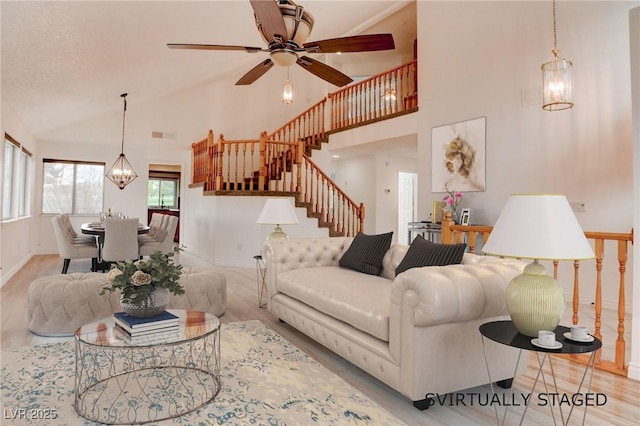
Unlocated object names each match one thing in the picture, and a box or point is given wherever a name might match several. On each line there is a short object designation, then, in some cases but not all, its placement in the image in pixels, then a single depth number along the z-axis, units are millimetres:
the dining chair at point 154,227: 6613
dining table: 5809
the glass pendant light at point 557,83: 4203
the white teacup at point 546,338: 1713
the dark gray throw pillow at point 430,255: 2730
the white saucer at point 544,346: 1706
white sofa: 2098
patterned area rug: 2066
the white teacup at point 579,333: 1782
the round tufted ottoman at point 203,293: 3844
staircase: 7304
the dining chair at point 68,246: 5797
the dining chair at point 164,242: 6117
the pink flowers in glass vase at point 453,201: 5719
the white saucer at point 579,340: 1775
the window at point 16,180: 5672
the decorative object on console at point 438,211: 5934
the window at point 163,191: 12930
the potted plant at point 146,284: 2301
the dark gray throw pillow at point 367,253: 3523
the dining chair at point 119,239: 5574
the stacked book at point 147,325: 2184
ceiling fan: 2586
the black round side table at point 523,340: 1699
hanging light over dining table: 8008
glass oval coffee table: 2090
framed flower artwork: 5547
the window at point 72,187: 8555
